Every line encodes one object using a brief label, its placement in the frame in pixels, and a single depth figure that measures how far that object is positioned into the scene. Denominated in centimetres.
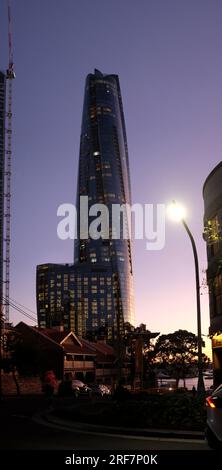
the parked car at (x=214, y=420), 1051
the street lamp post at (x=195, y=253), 2179
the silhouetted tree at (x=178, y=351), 7819
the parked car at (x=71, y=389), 4938
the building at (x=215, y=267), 4075
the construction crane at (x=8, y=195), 17938
